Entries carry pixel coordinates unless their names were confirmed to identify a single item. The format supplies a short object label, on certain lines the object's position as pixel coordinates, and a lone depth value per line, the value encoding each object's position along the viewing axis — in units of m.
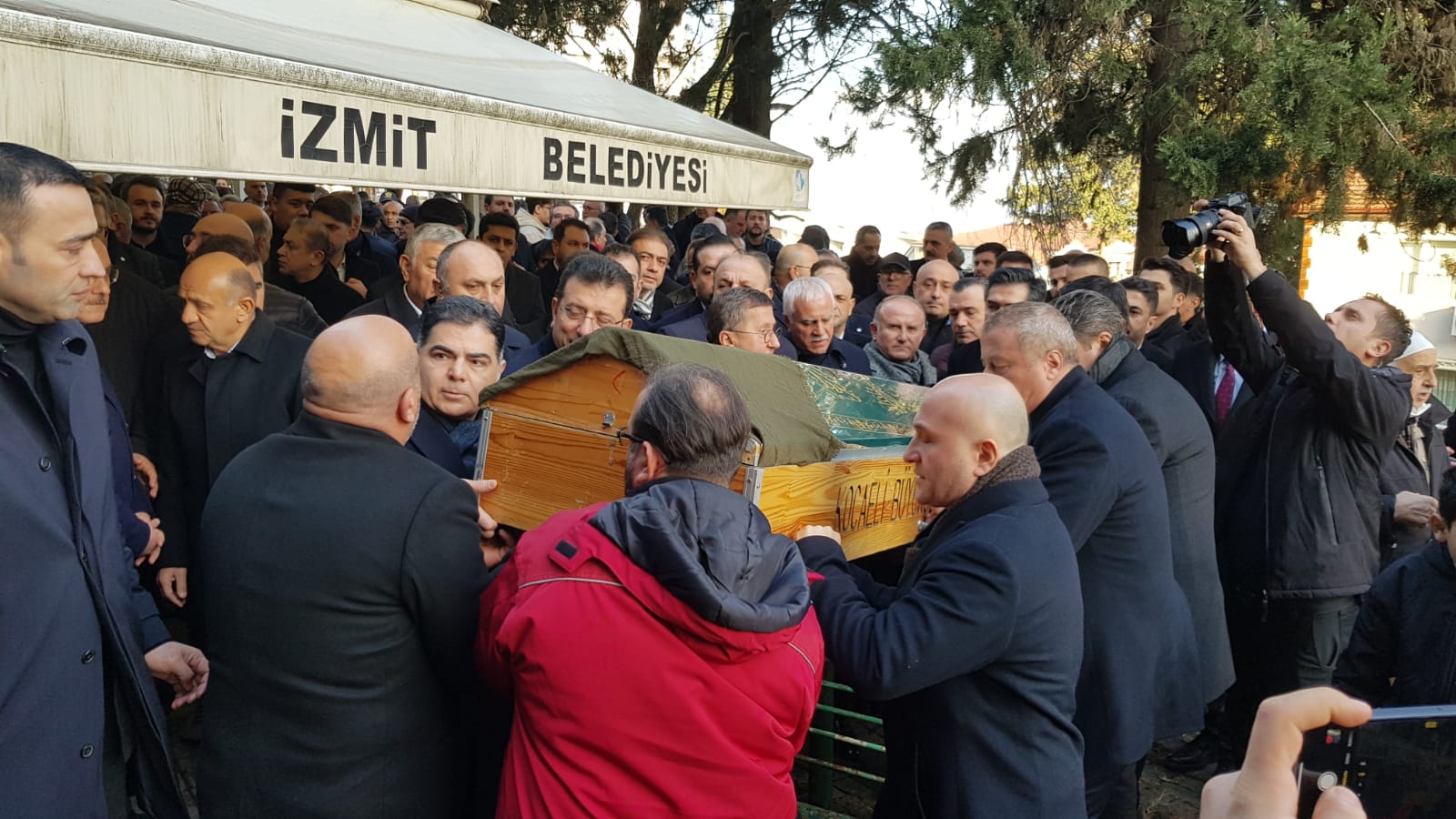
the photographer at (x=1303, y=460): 3.94
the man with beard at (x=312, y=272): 5.82
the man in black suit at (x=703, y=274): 5.71
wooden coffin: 2.72
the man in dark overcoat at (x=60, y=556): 2.06
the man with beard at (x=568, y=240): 7.43
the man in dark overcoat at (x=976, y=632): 2.29
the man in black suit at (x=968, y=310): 5.84
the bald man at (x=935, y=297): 6.85
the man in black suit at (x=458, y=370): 3.27
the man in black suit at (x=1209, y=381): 5.22
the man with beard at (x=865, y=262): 9.59
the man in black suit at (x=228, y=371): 3.73
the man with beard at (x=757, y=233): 10.64
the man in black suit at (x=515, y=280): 6.73
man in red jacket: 1.96
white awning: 2.70
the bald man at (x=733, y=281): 5.10
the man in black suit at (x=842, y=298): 5.91
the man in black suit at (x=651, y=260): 6.59
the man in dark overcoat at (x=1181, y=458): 3.69
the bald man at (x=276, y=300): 4.28
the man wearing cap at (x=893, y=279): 7.85
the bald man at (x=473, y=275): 4.46
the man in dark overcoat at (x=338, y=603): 2.17
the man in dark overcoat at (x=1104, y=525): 2.94
